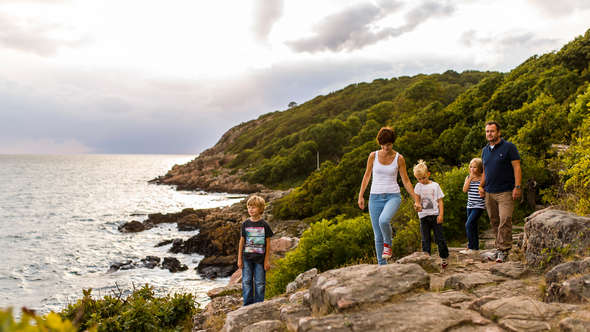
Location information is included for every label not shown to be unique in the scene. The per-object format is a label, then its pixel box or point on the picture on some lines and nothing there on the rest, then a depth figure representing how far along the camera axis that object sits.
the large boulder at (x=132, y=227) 31.00
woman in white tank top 5.42
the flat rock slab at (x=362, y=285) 3.91
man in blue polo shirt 5.82
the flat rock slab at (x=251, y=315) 5.01
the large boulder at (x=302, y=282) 7.42
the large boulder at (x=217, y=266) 19.73
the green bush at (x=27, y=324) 1.06
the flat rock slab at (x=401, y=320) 3.38
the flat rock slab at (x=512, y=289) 4.27
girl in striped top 6.66
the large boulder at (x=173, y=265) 20.63
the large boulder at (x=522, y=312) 3.22
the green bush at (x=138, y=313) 7.30
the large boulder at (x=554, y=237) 4.47
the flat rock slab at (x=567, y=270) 3.82
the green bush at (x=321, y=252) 9.98
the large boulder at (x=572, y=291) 3.45
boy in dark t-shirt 5.91
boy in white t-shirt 6.10
